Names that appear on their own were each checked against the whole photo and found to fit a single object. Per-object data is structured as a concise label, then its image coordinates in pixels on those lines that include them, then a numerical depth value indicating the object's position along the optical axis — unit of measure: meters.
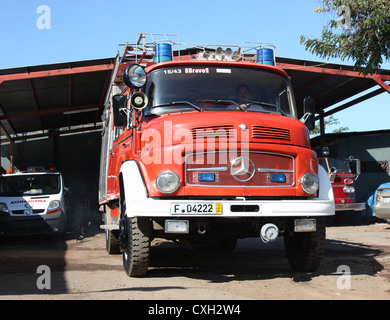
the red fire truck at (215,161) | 5.43
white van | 12.04
